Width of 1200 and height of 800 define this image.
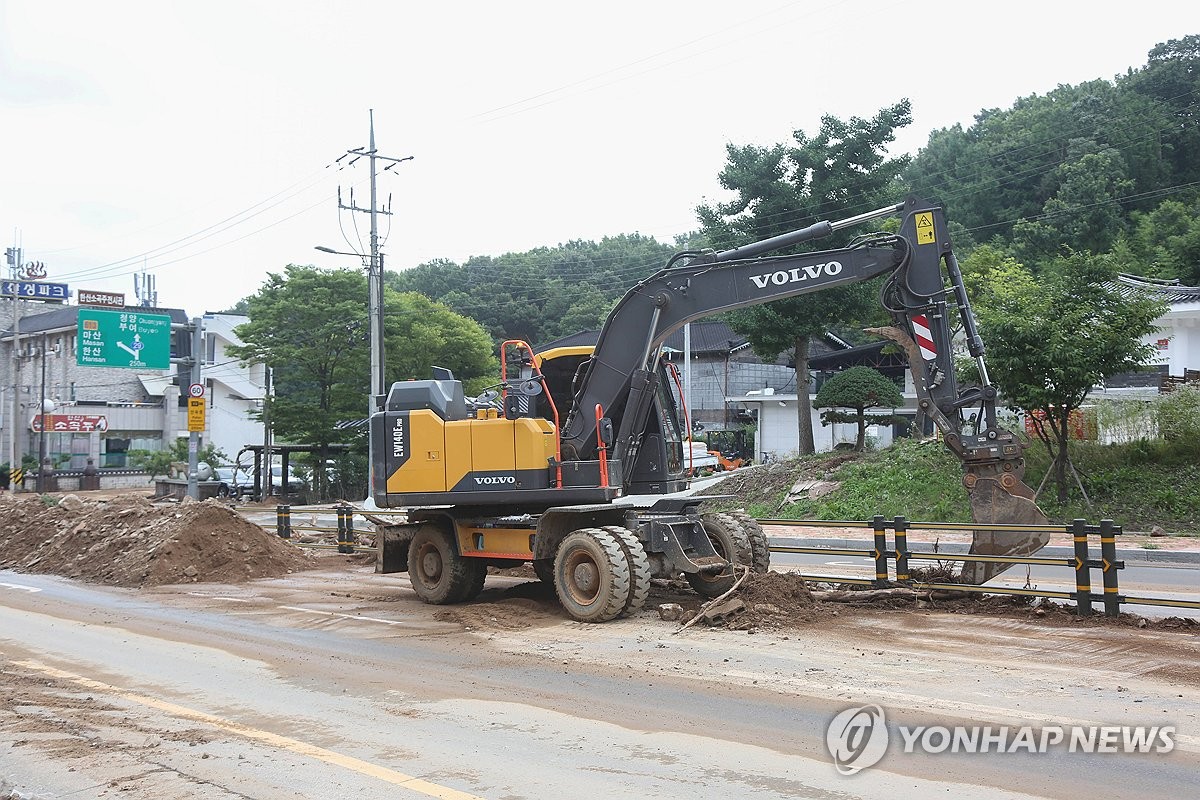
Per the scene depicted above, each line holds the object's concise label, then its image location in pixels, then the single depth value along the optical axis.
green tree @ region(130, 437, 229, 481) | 51.12
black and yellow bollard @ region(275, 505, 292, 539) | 23.06
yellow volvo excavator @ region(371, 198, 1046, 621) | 11.48
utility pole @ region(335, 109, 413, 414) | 30.92
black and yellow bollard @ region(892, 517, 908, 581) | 12.09
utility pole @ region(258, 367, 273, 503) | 40.25
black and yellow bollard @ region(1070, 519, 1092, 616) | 10.64
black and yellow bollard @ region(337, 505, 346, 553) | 21.31
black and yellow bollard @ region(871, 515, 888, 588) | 12.39
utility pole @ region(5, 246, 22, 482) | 49.75
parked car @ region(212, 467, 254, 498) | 44.31
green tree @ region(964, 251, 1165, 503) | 20.22
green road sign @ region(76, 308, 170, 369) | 37.12
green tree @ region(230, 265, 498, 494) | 40.28
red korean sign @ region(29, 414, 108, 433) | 57.62
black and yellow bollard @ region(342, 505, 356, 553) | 21.21
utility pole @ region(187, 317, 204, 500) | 26.20
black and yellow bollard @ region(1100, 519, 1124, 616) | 10.45
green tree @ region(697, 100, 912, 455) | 30.78
